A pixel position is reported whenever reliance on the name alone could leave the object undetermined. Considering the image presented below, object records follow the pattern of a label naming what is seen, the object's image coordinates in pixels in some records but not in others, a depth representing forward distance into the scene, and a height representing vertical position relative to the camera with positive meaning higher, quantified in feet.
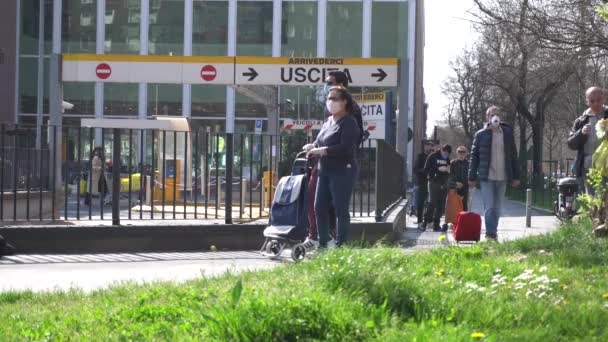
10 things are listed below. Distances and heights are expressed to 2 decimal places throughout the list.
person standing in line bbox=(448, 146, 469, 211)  57.41 -1.53
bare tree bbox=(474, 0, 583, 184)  47.09 +6.70
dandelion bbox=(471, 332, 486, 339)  14.65 -2.91
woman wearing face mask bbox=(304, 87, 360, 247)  29.99 -0.58
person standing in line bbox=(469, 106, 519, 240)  37.60 -0.64
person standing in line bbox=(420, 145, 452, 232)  57.47 -2.16
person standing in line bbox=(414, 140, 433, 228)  61.36 -2.71
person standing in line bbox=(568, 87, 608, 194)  36.96 +0.82
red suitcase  33.53 -2.80
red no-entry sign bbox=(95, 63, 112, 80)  45.21 +3.38
